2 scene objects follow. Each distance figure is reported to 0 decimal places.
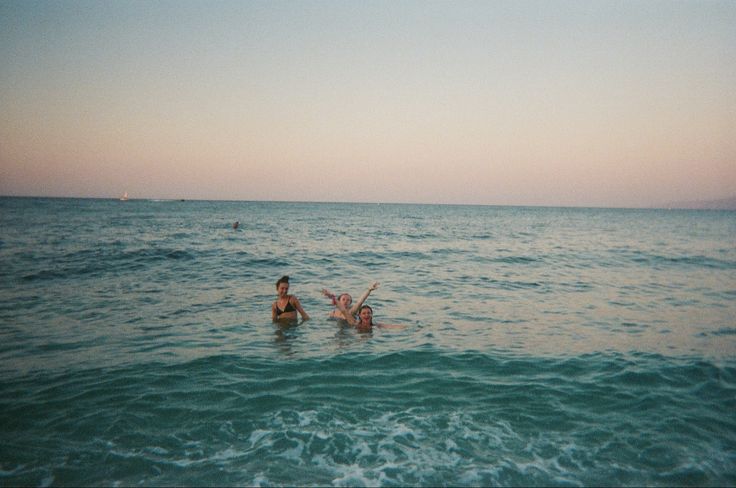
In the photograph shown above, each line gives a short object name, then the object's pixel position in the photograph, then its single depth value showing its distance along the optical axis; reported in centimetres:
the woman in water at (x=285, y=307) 1088
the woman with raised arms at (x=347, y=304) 1061
